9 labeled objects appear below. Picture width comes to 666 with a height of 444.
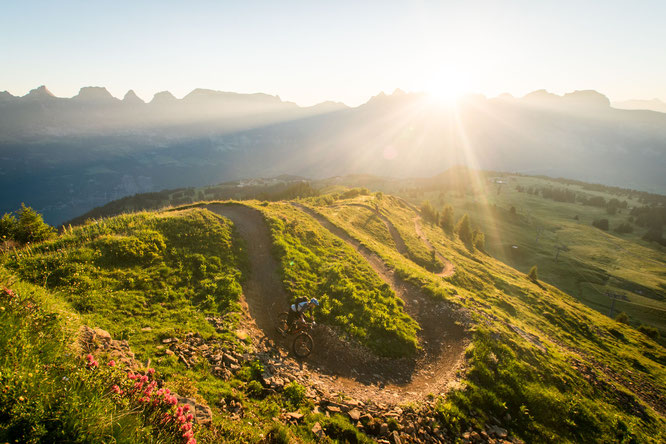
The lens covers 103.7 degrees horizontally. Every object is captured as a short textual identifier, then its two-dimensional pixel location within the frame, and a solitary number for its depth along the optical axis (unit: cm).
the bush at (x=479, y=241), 8519
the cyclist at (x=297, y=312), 1436
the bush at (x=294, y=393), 1052
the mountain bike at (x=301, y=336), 1425
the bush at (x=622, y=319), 6245
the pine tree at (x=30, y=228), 1855
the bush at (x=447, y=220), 8025
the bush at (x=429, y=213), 8350
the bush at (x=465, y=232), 7506
